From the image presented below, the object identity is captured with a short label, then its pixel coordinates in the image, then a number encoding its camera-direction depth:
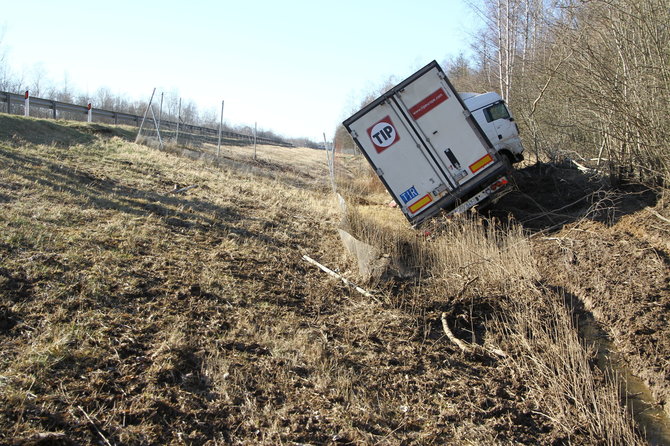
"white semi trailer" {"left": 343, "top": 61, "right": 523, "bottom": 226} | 9.52
